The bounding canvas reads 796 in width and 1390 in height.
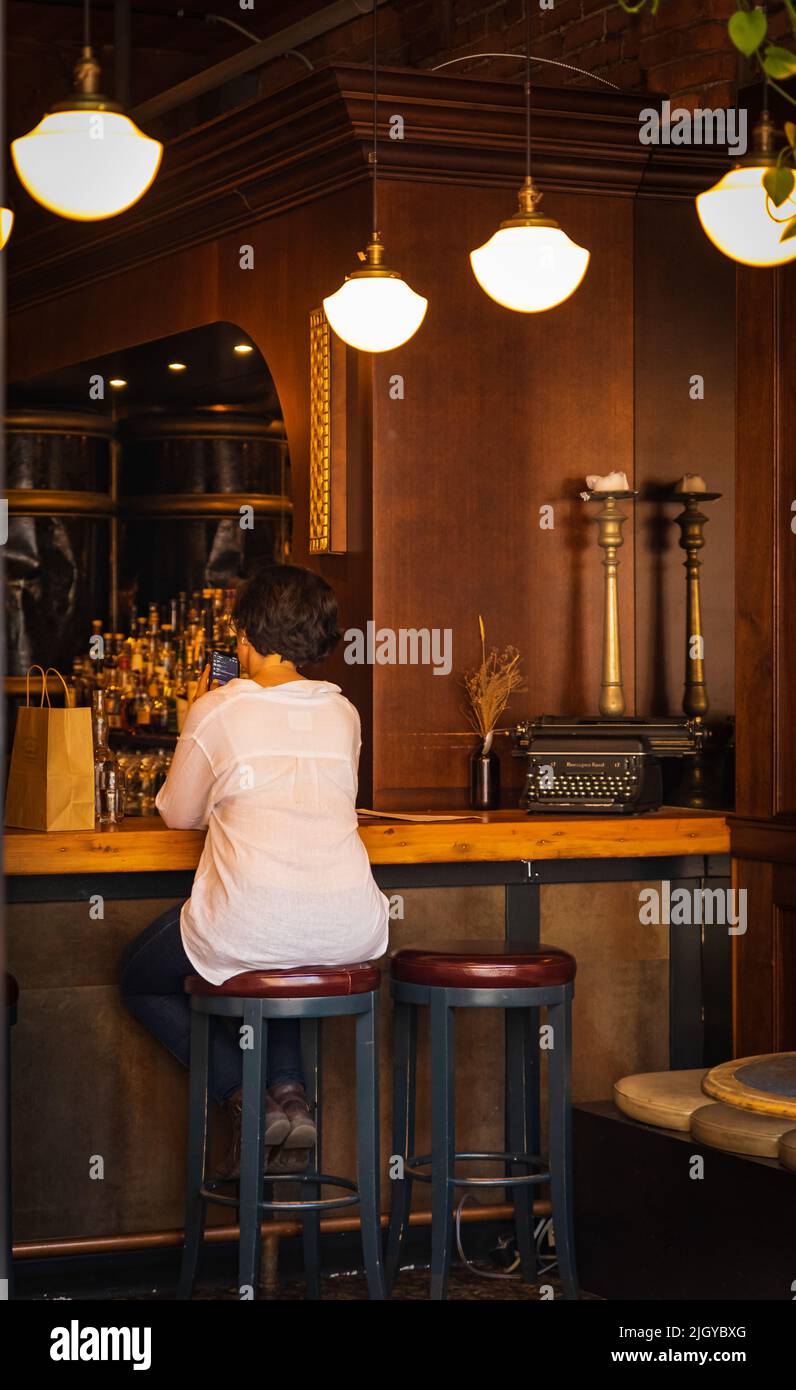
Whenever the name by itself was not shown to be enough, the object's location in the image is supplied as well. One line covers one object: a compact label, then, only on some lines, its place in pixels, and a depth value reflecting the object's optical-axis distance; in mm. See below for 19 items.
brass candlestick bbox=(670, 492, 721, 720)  4980
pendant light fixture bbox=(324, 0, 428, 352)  4355
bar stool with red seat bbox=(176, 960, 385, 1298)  3314
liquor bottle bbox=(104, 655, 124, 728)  6520
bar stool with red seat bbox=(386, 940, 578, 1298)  3512
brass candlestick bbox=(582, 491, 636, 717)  4906
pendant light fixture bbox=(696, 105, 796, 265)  3910
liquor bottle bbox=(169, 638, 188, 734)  6444
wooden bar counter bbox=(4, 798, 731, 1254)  3824
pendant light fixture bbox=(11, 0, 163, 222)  3807
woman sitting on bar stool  3371
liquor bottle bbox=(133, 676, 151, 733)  6586
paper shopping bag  3830
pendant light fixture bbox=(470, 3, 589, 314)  4191
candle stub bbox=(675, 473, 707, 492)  4945
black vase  4680
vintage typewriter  4418
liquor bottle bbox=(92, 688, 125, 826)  4043
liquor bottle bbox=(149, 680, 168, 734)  6699
